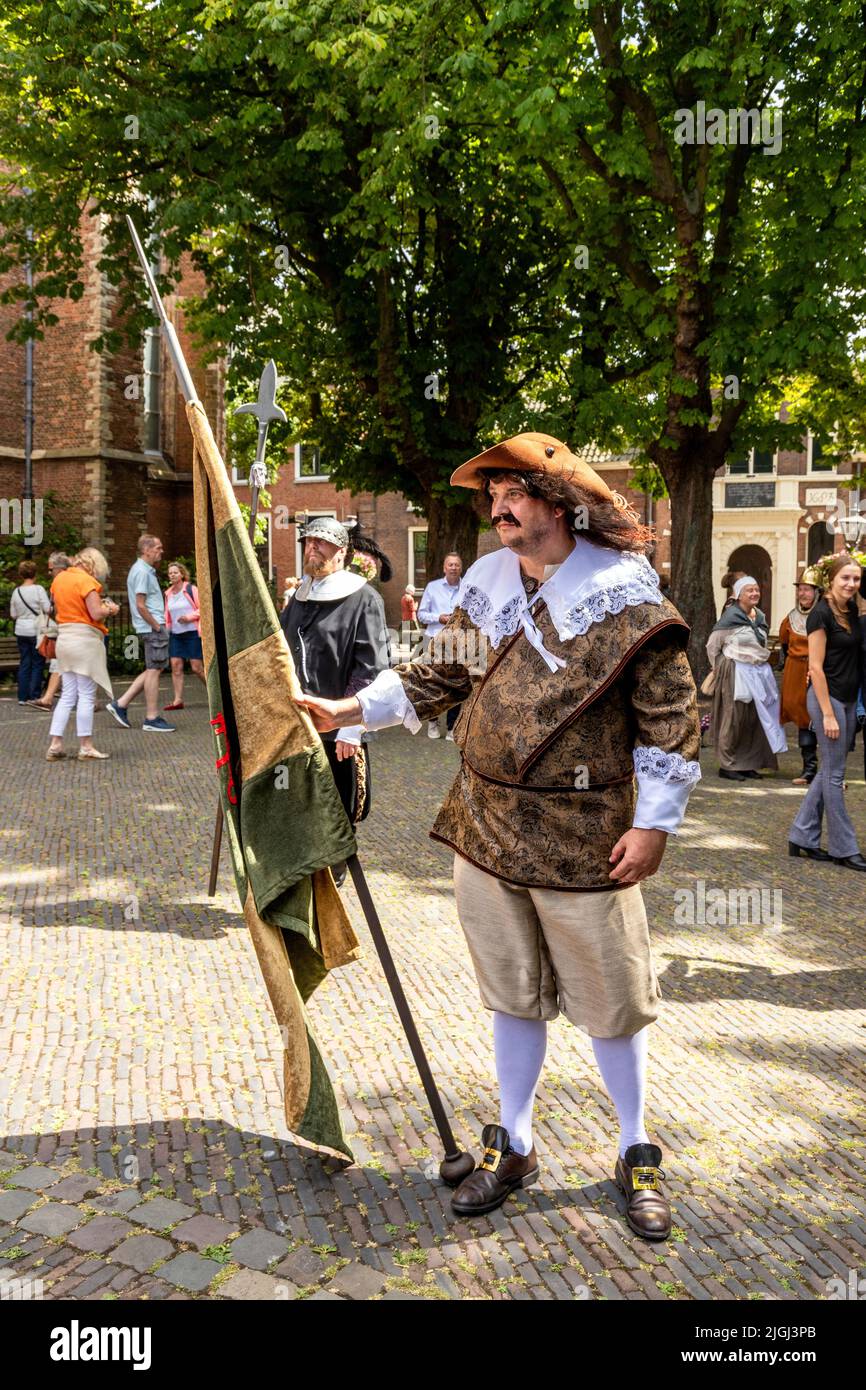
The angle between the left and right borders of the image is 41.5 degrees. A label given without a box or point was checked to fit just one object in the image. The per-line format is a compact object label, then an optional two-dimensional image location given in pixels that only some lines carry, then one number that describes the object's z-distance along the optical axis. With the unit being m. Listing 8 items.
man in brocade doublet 3.00
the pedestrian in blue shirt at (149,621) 13.09
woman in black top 7.48
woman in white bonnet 11.44
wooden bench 20.54
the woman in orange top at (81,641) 11.11
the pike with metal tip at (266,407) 5.04
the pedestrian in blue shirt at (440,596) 12.28
